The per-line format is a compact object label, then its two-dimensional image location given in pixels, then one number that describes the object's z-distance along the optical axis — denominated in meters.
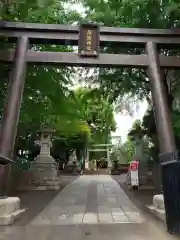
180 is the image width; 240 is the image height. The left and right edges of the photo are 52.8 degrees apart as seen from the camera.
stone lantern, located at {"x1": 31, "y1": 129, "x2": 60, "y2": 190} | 9.54
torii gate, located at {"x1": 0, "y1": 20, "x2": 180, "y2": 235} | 5.40
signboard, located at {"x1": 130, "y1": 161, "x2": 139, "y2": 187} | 8.69
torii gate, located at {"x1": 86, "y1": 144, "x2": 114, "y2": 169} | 25.24
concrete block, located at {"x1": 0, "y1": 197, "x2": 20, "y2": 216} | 4.38
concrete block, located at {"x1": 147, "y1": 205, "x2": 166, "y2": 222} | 4.51
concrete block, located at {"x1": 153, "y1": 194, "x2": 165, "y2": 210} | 4.94
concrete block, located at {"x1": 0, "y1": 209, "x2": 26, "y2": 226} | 4.25
